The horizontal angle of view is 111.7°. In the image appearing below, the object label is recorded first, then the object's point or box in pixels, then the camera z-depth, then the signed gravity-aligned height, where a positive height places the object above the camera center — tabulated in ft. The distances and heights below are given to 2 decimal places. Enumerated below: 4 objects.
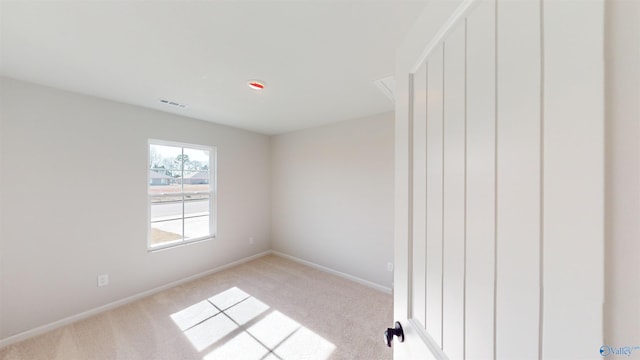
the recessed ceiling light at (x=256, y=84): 6.22 +2.80
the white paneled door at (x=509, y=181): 0.89 +0.00
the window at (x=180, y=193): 8.96 -0.63
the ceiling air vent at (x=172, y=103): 7.74 +2.78
